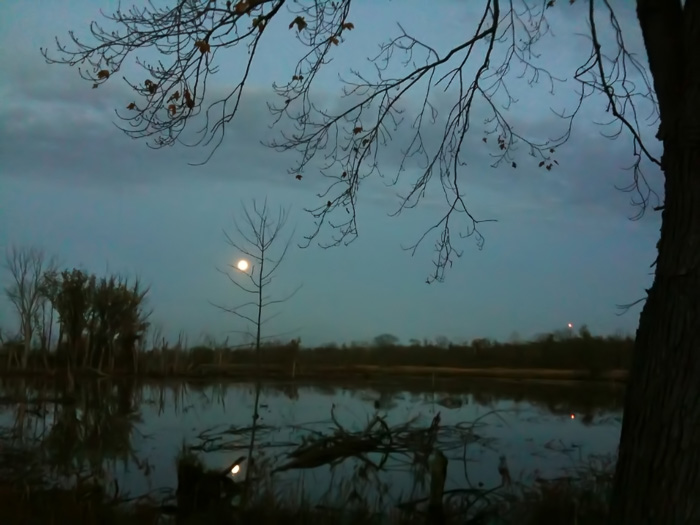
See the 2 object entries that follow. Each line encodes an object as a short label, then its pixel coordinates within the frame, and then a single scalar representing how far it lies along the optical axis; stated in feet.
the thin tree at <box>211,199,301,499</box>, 31.35
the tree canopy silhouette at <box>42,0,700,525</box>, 13.43
